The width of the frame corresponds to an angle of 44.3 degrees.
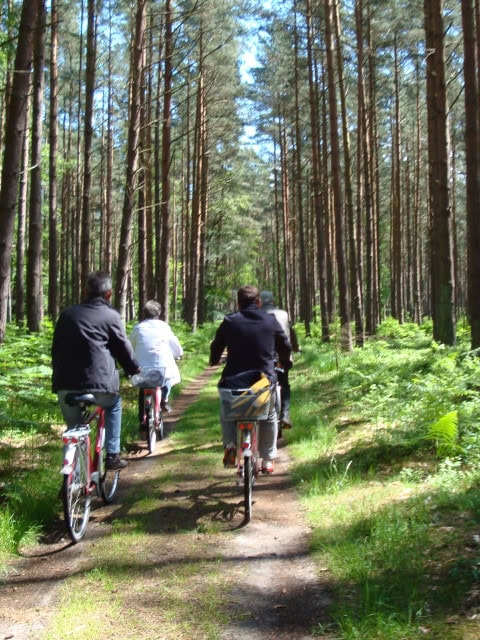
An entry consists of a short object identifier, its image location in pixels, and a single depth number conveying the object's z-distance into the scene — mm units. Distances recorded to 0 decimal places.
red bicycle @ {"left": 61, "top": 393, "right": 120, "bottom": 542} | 4496
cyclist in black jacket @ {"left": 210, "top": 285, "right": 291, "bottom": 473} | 5480
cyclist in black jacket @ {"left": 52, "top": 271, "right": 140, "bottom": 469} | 4957
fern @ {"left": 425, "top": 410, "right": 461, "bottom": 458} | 5812
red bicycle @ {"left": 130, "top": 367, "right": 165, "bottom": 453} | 7844
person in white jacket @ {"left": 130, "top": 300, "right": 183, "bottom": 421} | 8258
